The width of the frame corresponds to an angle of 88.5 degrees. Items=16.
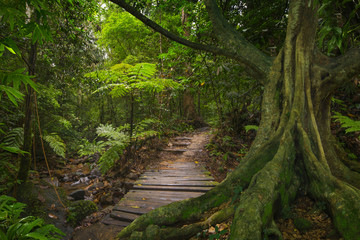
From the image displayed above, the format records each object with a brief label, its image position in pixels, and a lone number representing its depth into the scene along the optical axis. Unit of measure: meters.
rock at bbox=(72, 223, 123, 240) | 3.13
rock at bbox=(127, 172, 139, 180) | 5.50
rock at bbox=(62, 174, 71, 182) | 6.37
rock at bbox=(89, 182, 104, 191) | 5.53
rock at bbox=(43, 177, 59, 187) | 5.53
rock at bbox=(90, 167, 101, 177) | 6.75
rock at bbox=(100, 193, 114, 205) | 4.77
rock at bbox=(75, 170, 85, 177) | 6.76
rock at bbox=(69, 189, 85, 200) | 4.99
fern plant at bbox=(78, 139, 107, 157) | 5.69
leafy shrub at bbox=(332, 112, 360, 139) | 2.85
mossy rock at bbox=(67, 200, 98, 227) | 3.80
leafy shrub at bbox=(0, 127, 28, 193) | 3.56
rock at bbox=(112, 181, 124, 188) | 5.20
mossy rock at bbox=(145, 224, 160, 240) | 2.21
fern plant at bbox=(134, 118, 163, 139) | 6.17
